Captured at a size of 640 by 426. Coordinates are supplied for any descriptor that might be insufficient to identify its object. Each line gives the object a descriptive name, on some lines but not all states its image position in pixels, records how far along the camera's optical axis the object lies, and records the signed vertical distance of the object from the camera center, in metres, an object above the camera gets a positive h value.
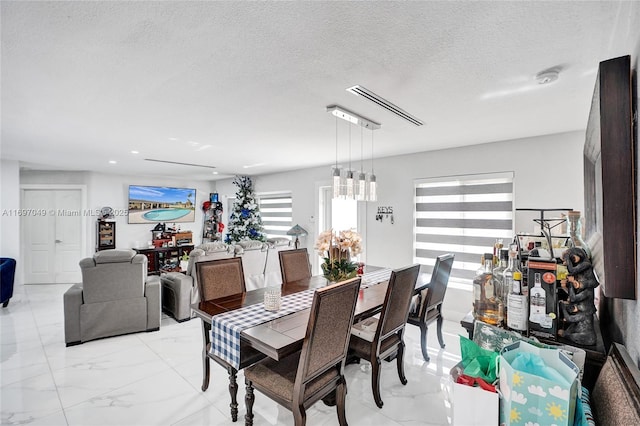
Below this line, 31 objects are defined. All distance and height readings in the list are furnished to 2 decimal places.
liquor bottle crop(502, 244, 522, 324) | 1.30 -0.26
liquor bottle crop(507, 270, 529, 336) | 1.20 -0.38
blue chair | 4.42 -0.94
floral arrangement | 2.84 -0.36
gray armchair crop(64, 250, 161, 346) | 3.33 -0.99
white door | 6.14 -0.42
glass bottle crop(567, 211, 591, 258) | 1.39 -0.07
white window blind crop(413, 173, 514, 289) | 3.87 -0.07
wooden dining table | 1.69 -0.72
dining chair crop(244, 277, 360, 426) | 1.65 -0.94
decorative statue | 1.12 -0.33
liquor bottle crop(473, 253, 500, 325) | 1.36 -0.40
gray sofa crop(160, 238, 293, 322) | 4.06 -0.87
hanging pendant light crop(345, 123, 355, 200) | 2.96 +0.29
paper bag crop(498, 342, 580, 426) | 0.79 -0.48
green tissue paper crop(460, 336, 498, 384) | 0.90 -0.47
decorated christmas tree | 7.05 -0.09
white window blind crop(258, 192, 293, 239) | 6.86 +0.02
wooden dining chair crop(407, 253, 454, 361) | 2.92 -0.89
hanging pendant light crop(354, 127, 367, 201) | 3.04 +0.27
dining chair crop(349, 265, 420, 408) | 2.20 -0.96
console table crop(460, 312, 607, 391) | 1.06 -0.52
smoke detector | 1.88 +0.89
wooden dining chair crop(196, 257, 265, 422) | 2.12 -0.66
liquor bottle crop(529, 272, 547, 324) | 1.16 -0.34
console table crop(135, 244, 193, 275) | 6.88 -0.99
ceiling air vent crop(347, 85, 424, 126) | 2.20 +0.91
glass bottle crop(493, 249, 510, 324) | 1.35 -0.33
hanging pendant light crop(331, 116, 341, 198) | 2.88 +0.31
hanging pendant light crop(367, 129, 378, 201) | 3.15 +0.27
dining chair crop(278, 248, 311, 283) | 3.35 -0.59
